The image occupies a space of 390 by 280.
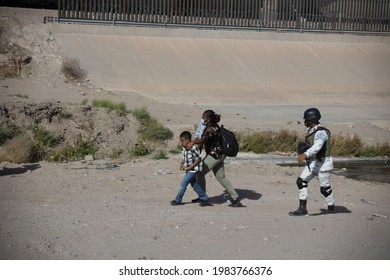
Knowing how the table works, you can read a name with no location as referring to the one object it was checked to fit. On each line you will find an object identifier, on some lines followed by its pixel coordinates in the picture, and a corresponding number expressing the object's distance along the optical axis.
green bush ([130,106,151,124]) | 21.73
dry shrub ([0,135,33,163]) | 17.55
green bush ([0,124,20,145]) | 18.79
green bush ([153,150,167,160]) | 18.00
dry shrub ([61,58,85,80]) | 28.16
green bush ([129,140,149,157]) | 19.14
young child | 11.84
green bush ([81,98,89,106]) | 22.97
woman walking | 11.71
